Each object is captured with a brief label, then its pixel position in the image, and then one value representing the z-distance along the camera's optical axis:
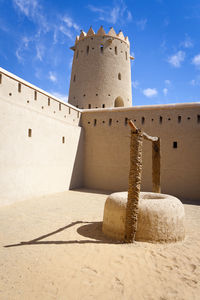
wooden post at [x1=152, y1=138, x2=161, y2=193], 6.91
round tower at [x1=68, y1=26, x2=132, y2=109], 15.45
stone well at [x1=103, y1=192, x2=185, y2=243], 4.84
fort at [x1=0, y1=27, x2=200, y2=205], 8.40
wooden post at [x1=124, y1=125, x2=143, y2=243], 4.80
